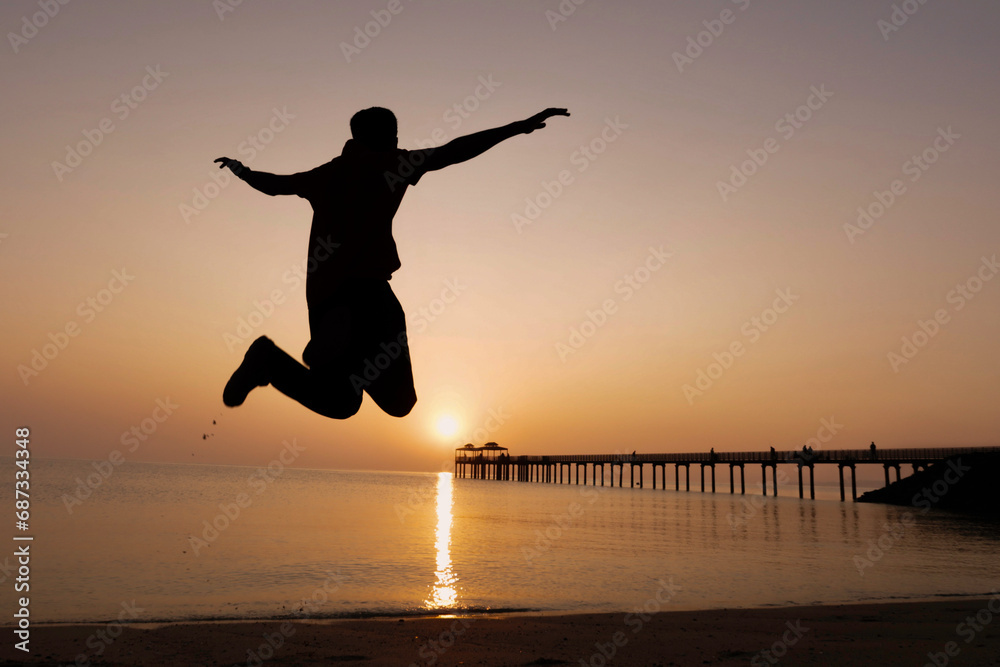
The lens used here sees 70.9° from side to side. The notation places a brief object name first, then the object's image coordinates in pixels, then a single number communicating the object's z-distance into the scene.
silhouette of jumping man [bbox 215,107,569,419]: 2.48
